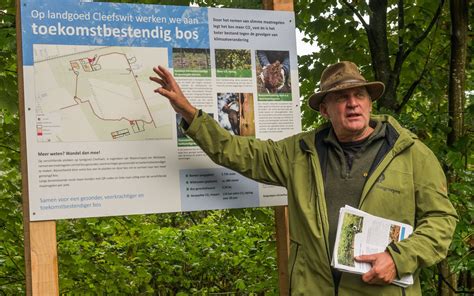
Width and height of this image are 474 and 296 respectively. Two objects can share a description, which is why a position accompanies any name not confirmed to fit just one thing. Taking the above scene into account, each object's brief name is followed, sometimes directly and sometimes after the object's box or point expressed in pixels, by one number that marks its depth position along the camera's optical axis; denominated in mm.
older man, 2828
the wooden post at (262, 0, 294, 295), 3410
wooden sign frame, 2773
